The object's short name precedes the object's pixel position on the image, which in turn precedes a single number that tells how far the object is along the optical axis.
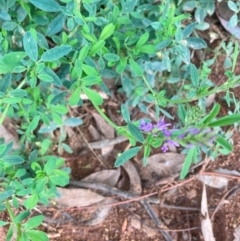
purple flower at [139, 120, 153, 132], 0.40
